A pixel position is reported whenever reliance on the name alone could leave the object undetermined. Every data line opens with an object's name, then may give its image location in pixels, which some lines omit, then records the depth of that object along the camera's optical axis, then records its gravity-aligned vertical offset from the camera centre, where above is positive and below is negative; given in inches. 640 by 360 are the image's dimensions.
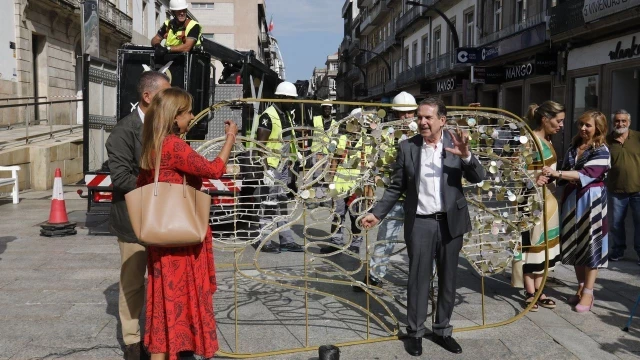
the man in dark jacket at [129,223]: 152.6 -15.7
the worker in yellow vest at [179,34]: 331.9 +68.8
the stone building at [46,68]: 560.7 +126.4
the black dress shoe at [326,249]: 303.6 -43.3
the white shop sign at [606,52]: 619.2 +124.2
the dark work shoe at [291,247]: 301.3 -41.7
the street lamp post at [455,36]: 1012.9 +212.3
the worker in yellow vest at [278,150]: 171.0 +3.2
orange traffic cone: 337.4 -35.2
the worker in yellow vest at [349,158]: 175.9 +1.2
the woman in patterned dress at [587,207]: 209.5 -14.2
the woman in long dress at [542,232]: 209.8 -22.9
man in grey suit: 165.3 -13.1
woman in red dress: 132.8 -23.3
